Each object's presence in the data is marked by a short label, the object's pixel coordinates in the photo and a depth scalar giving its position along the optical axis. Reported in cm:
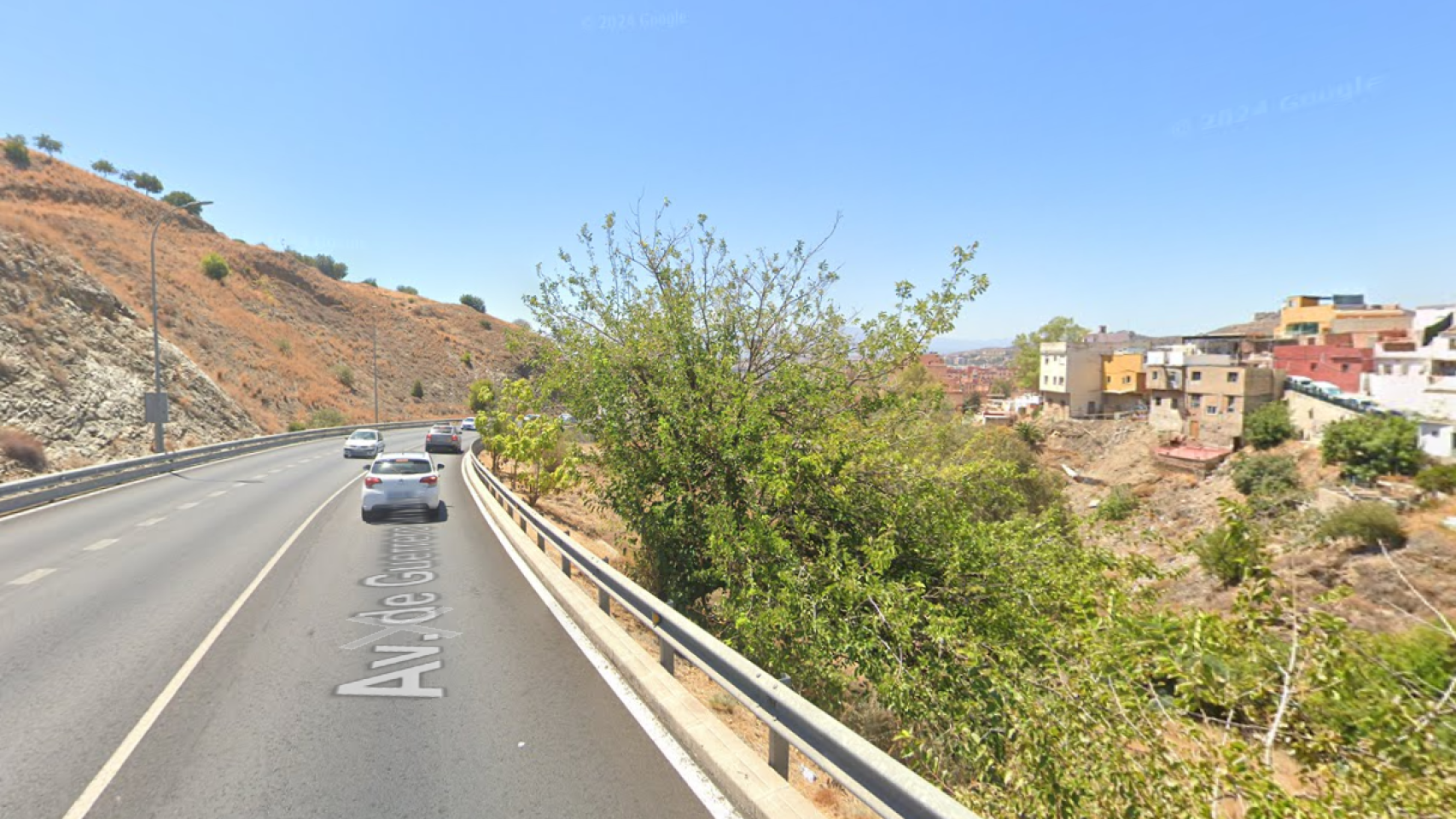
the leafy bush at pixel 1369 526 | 3178
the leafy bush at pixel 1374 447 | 3878
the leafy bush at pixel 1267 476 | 4400
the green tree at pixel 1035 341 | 10281
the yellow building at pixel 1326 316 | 7175
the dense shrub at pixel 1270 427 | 5153
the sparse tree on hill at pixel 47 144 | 7662
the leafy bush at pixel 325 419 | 4788
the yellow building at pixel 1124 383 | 7350
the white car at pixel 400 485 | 1398
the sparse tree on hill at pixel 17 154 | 6681
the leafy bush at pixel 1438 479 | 3528
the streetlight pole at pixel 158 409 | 2306
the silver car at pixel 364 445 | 2953
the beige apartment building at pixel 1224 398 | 5528
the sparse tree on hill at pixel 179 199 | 8810
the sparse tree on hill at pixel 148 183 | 9031
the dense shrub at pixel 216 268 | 6725
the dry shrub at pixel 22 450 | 2180
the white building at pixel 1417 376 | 4319
